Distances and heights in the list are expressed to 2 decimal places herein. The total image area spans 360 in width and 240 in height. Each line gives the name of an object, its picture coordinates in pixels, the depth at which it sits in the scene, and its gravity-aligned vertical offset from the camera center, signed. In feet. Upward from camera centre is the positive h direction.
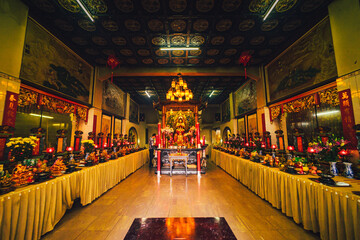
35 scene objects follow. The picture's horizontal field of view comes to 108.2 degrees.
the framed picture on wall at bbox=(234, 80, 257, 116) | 25.52 +8.12
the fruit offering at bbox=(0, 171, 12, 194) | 5.98 -2.32
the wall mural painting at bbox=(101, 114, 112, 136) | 25.30 +2.26
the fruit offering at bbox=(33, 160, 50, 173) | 8.24 -2.08
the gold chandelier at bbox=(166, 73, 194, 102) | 18.92 +6.50
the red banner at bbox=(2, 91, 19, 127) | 10.43 +2.24
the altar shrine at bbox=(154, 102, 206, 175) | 21.52 -1.05
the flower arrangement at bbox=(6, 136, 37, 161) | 7.92 -0.76
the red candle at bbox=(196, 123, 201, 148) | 22.85 -0.19
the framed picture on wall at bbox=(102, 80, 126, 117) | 25.35 +8.08
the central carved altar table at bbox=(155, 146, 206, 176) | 21.28 -4.29
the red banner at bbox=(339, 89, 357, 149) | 10.20 +1.45
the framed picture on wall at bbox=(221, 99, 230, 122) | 38.97 +7.60
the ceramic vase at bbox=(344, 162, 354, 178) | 8.08 -2.29
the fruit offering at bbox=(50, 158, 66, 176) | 9.18 -2.38
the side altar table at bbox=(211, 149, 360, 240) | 5.81 -3.88
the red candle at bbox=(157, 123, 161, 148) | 22.59 +0.02
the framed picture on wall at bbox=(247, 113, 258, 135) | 25.31 +2.28
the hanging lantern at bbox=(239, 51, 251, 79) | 18.79 +11.39
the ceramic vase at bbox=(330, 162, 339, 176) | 8.56 -2.31
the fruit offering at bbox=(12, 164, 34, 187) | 6.90 -2.22
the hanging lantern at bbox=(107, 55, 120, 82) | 19.60 +11.34
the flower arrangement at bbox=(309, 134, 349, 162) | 8.15 -0.95
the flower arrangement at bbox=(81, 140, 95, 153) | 14.08 -1.15
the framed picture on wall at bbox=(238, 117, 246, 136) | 30.93 +2.21
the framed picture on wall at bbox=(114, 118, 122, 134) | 30.96 +2.38
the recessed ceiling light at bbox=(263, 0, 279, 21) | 11.88 +11.93
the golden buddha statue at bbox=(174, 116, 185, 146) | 24.75 +0.77
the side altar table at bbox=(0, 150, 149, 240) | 5.91 -3.89
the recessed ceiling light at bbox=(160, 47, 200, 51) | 18.26 +12.17
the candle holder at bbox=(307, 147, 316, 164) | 9.72 -1.70
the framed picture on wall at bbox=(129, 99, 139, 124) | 40.24 +7.65
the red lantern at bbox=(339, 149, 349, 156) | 8.72 -1.19
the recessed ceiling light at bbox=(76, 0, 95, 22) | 11.66 +11.86
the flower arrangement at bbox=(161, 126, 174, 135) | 22.97 +0.89
